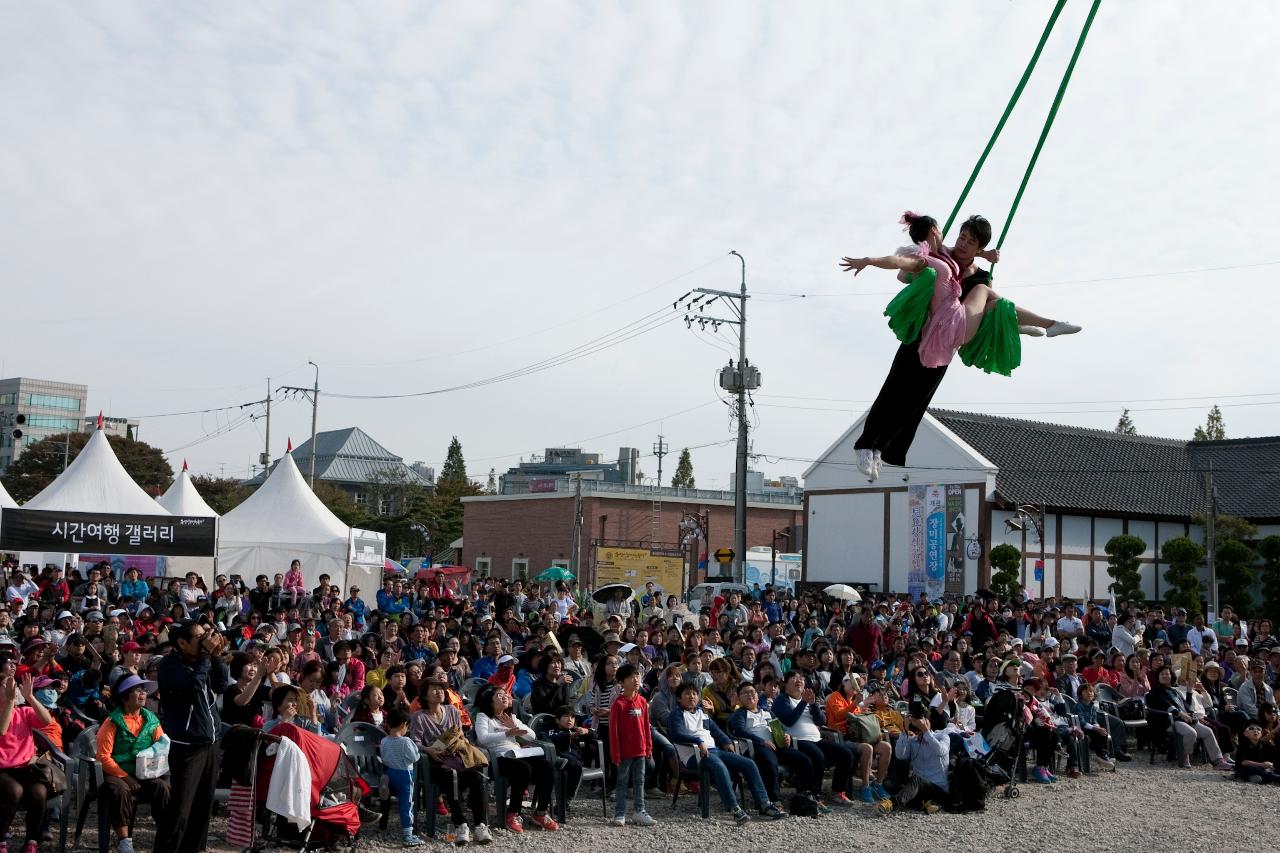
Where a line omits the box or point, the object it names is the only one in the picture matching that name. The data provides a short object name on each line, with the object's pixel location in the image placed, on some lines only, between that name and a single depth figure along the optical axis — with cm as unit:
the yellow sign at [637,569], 2753
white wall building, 3198
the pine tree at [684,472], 8306
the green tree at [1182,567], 3052
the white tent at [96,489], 1902
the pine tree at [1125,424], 5938
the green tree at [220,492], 5341
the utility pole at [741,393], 2311
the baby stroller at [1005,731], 1066
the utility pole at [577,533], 3641
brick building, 4616
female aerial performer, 539
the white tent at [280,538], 1978
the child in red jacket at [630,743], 890
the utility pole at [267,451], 4330
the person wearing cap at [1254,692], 1320
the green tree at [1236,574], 2995
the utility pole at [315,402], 3972
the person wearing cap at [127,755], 713
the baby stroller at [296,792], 732
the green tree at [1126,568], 3050
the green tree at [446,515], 5447
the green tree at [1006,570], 2955
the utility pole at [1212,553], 2761
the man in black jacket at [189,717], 682
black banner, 1619
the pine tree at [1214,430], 4850
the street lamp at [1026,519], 3159
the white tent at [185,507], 2039
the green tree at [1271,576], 2923
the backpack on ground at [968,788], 994
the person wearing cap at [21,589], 1455
